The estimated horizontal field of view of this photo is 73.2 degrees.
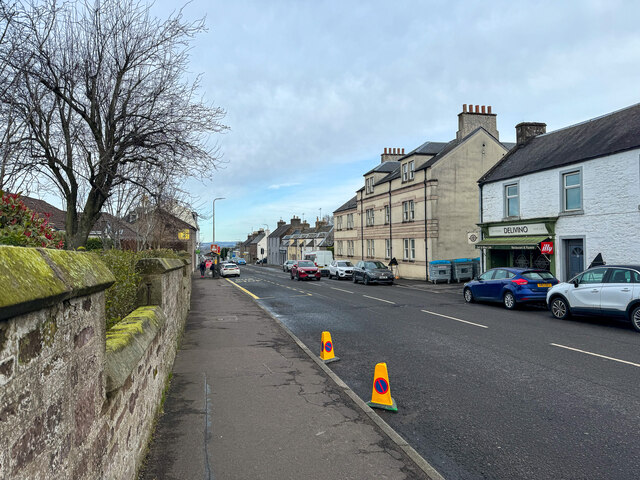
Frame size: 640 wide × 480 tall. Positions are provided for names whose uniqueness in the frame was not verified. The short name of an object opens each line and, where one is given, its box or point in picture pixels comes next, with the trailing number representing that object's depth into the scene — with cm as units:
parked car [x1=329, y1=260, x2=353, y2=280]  3617
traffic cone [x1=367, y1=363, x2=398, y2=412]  587
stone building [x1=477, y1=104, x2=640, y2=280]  1689
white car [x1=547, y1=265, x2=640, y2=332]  1107
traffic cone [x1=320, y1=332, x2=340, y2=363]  851
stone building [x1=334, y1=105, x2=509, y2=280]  3045
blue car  1527
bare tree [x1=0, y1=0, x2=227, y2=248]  893
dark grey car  2944
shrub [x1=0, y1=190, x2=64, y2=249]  292
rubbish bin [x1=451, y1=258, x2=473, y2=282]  2772
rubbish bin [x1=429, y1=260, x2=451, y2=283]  2777
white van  4856
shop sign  2070
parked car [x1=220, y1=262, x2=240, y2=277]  4225
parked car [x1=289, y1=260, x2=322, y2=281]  3550
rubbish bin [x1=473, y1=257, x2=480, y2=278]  2800
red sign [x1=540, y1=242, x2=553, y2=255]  1930
